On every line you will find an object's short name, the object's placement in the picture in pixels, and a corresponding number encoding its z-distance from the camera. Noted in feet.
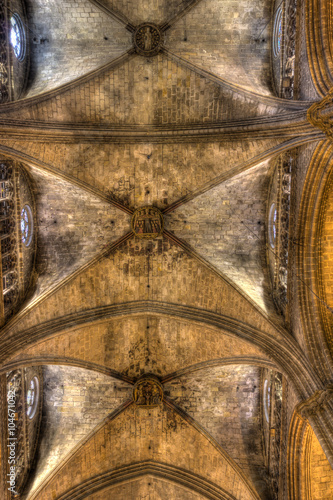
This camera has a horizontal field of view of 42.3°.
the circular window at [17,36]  35.27
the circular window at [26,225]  37.81
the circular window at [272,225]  36.99
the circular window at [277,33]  34.22
